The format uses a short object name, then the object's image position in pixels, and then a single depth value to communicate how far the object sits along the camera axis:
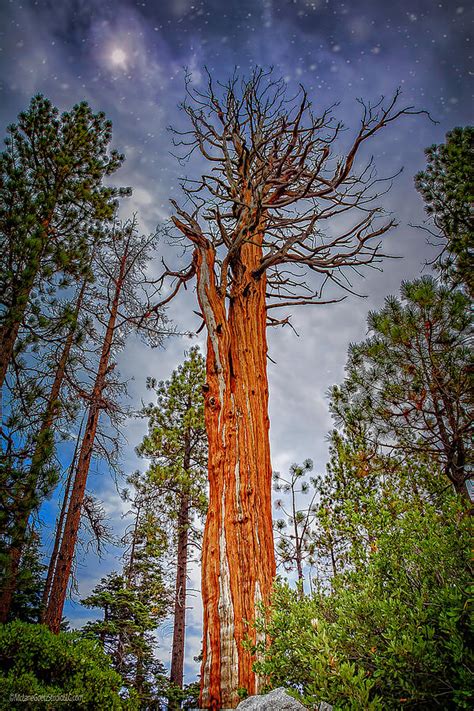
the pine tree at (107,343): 7.03
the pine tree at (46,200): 5.07
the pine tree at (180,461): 10.31
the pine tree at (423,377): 4.98
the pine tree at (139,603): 9.56
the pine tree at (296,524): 10.84
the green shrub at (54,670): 4.48
